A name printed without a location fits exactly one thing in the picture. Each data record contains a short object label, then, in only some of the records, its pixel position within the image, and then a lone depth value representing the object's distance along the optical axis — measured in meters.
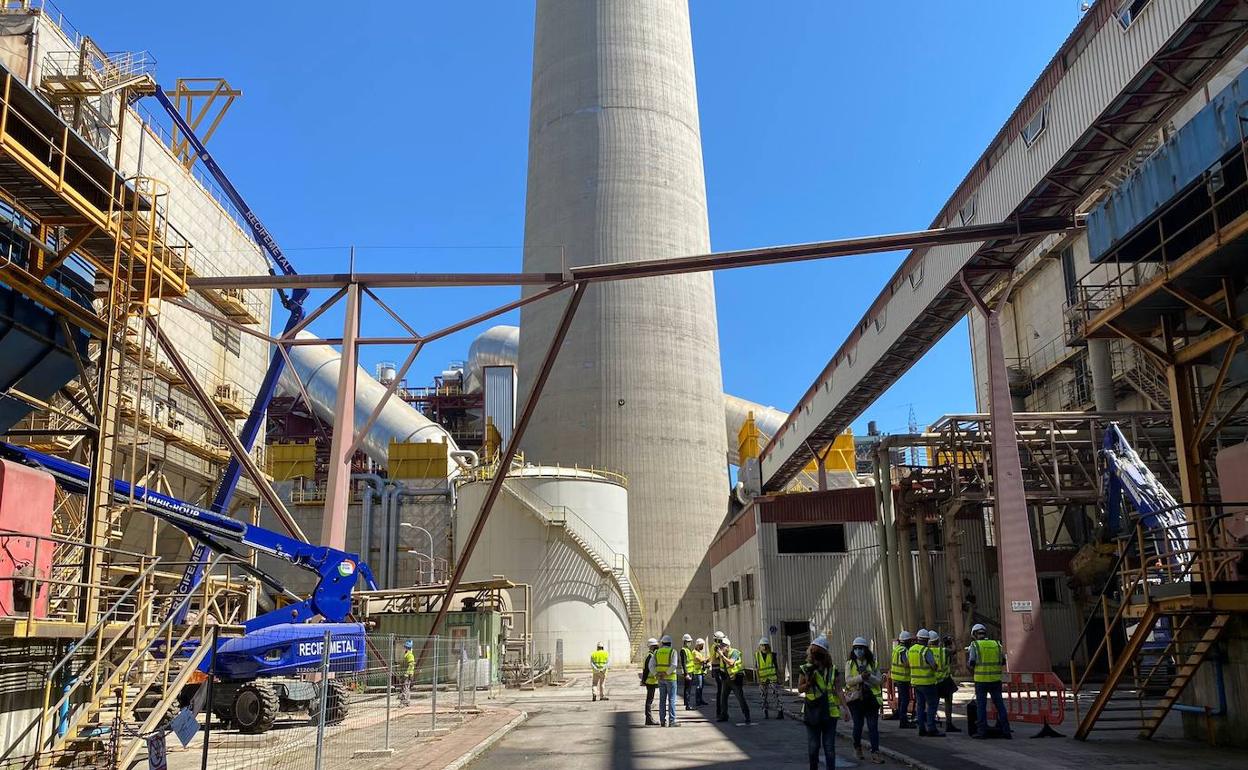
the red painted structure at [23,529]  12.27
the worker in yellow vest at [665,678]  18.64
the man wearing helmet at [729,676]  19.25
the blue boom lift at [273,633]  17.57
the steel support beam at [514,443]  22.73
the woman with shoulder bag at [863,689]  13.92
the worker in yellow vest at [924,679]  15.51
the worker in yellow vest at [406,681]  22.91
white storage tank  42.56
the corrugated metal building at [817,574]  31.41
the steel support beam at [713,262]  20.30
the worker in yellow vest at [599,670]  24.81
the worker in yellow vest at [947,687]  15.89
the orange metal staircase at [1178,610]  13.35
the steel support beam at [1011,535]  20.80
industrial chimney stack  48.66
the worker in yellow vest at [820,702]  11.28
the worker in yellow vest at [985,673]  15.12
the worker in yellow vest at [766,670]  19.45
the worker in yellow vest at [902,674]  16.94
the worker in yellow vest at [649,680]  18.98
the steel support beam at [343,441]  22.10
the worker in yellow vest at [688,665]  22.09
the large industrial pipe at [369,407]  54.58
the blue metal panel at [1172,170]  13.92
